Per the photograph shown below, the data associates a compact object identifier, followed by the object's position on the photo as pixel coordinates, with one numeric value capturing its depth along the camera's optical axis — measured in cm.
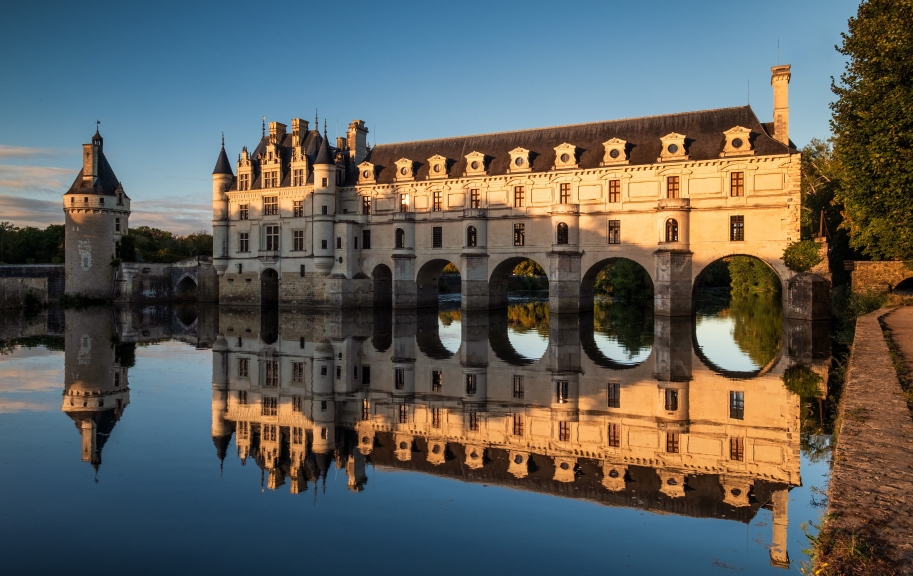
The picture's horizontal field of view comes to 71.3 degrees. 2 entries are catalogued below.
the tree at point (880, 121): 1919
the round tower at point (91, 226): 5103
